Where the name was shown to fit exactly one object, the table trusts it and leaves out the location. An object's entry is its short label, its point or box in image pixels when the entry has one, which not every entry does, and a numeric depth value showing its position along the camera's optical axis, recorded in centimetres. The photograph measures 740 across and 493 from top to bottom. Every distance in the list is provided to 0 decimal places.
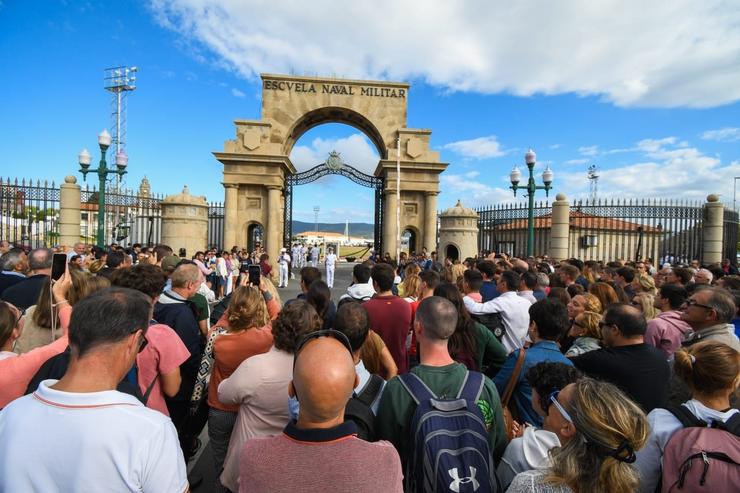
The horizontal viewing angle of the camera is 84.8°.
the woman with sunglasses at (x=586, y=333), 378
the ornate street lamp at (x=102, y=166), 1420
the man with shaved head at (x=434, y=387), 233
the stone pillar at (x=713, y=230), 1758
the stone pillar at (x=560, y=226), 1742
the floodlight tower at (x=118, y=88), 4759
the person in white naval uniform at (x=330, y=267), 1900
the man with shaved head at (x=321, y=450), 149
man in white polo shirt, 149
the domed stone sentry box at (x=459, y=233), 1919
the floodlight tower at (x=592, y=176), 3733
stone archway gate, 1978
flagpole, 1934
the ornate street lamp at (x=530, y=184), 1487
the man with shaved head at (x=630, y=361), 311
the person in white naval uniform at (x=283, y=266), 1834
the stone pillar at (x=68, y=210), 1638
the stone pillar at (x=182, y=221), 1764
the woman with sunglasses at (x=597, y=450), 161
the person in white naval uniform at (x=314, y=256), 2353
